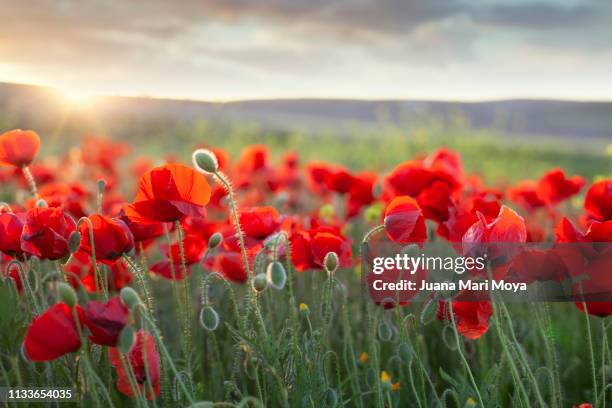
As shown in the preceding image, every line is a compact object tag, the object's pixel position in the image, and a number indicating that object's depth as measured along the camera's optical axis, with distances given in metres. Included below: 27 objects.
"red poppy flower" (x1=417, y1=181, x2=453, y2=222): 1.79
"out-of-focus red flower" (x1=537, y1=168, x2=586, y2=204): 2.62
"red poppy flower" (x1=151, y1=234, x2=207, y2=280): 1.87
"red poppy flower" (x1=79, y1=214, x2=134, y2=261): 1.52
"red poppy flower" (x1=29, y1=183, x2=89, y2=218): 2.22
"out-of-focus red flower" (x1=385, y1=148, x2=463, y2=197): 2.01
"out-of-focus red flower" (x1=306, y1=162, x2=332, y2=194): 3.07
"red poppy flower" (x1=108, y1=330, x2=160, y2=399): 1.39
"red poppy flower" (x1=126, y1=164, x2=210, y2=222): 1.43
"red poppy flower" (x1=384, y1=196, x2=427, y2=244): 1.46
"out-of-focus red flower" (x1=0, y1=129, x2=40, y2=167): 2.03
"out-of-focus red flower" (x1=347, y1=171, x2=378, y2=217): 2.72
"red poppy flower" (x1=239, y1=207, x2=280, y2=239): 1.75
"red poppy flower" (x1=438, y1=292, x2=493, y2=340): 1.50
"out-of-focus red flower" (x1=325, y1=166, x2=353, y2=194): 2.75
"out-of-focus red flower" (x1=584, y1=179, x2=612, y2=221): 1.65
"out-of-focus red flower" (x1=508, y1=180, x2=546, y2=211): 2.94
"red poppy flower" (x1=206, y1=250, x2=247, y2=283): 1.97
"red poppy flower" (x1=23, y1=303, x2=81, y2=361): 1.19
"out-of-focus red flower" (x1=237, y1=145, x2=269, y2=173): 3.62
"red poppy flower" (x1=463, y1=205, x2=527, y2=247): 1.27
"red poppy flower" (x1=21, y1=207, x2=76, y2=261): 1.45
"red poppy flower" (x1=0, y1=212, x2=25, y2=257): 1.53
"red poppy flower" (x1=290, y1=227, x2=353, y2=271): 1.69
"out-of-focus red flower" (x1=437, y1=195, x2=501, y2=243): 1.45
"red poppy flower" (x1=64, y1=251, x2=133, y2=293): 1.91
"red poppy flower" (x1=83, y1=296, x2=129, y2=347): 1.17
